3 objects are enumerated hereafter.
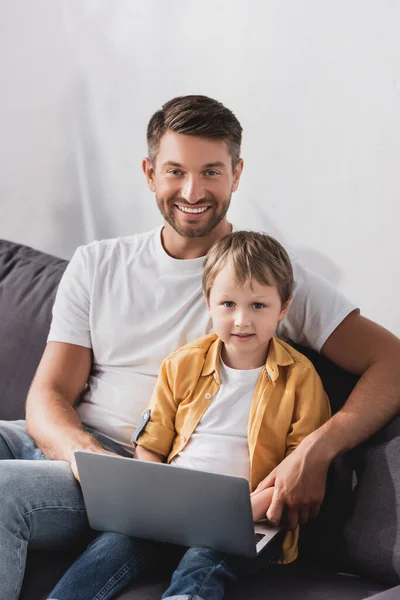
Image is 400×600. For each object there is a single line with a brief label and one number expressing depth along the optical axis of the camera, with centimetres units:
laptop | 210
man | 238
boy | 230
